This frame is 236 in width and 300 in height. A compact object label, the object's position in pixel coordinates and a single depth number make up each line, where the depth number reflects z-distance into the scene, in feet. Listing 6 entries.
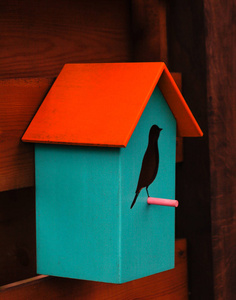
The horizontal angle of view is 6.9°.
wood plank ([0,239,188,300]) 8.55
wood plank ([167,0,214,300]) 9.18
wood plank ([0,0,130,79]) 8.73
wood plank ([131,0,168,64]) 9.21
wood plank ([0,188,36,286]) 8.90
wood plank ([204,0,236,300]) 9.17
